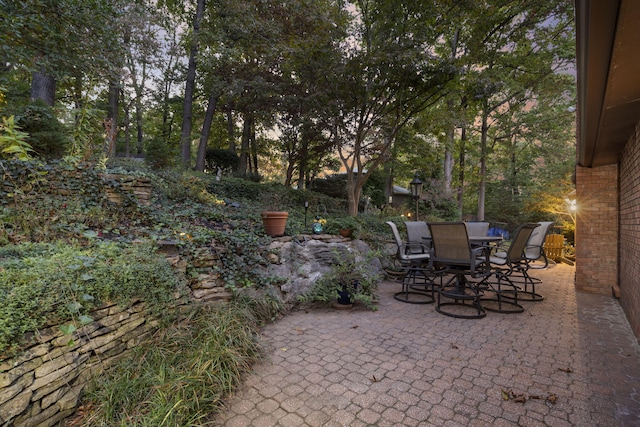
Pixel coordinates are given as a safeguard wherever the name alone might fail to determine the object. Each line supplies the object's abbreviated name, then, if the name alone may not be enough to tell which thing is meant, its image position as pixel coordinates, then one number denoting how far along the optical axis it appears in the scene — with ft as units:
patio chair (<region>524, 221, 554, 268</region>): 15.12
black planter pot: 12.20
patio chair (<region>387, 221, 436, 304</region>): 13.77
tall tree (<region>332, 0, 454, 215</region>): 20.03
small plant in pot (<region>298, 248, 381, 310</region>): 12.17
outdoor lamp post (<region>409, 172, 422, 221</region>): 25.58
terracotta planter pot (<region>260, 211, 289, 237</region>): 14.06
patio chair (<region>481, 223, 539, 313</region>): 12.12
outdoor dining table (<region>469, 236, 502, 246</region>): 13.96
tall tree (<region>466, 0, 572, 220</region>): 28.35
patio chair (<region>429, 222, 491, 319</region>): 11.23
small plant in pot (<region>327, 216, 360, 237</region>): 17.60
